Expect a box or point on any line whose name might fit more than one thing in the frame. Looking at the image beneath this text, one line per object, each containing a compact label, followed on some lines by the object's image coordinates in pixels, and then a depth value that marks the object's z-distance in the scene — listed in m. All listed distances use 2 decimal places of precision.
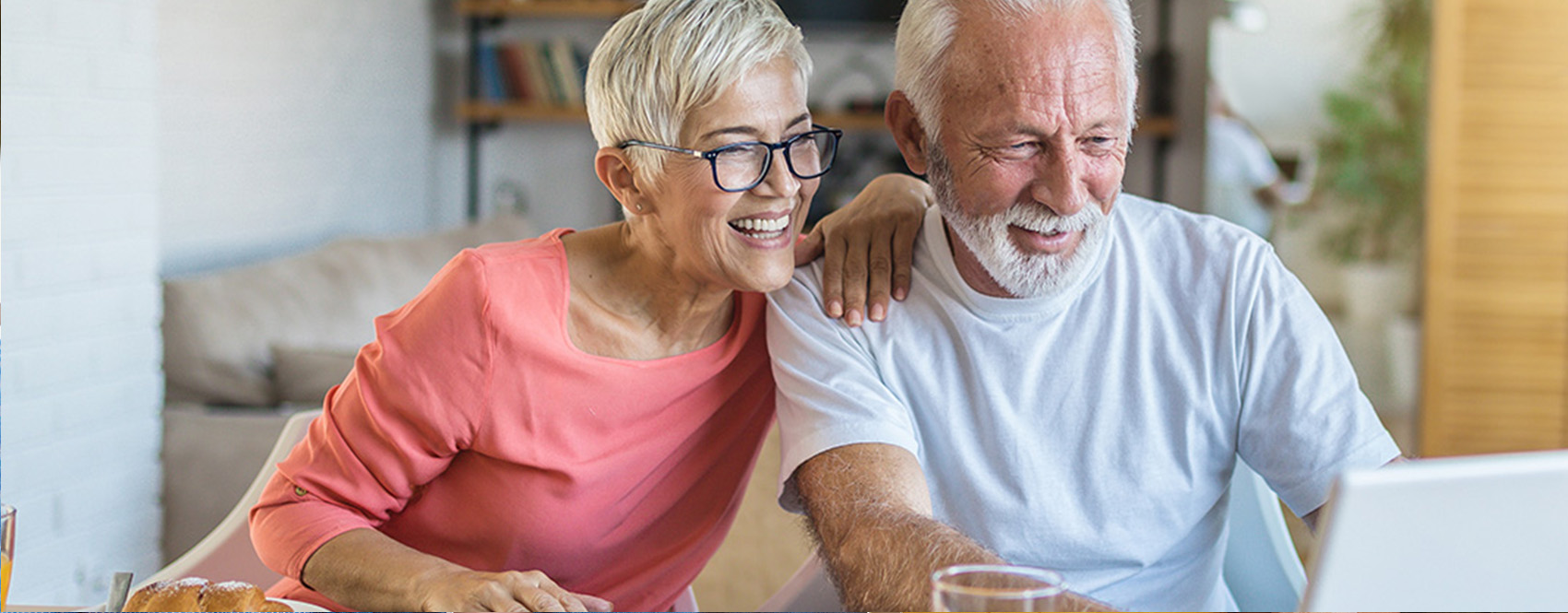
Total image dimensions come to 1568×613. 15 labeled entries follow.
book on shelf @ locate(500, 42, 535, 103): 4.84
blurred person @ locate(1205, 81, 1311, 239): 4.19
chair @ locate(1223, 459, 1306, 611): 1.59
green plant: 3.80
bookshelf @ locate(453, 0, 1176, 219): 4.72
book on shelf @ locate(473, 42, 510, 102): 4.83
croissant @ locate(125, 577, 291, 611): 1.06
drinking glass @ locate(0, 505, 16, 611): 1.01
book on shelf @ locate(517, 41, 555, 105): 4.81
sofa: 2.64
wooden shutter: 3.64
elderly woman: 1.34
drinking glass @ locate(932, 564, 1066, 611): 0.79
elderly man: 1.38
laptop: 0.72
